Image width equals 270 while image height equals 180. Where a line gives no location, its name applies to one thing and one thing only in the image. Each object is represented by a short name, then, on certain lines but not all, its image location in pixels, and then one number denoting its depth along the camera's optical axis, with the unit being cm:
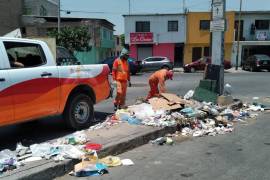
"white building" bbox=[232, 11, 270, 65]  4647
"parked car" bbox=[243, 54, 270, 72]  3559
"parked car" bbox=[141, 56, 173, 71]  3684
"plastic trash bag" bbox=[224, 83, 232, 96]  1281
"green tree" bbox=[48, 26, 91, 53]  3356
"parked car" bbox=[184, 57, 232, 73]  3712
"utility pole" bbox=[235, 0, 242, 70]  4288
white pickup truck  661
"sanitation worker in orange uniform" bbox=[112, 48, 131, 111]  1034
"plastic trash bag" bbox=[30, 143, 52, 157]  621
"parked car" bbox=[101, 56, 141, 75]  3132
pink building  4619
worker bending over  1094
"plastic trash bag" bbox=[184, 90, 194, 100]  1187
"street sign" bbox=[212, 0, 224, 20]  1238
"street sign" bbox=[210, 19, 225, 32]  1230
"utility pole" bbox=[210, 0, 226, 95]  1216
